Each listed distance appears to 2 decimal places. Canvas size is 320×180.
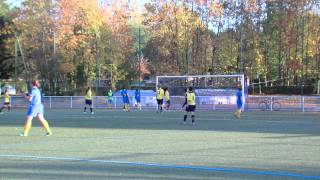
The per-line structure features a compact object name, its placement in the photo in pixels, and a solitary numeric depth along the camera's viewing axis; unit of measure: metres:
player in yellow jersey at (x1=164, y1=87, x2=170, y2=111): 35.41
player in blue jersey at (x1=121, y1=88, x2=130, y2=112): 36.47
